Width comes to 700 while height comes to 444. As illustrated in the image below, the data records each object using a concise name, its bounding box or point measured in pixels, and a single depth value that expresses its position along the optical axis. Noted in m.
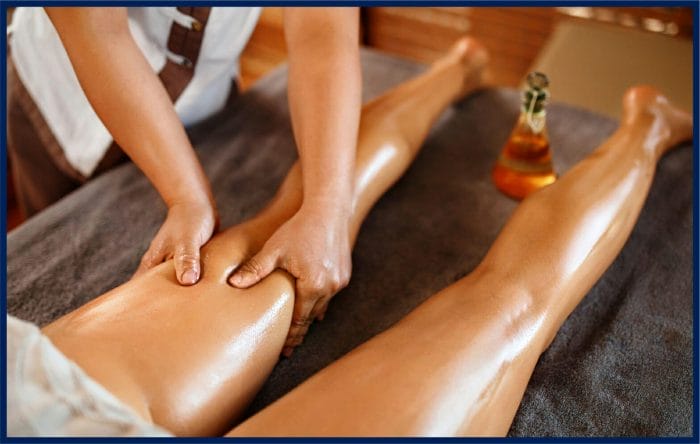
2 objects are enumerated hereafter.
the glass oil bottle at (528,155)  1.06
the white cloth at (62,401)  0.62
